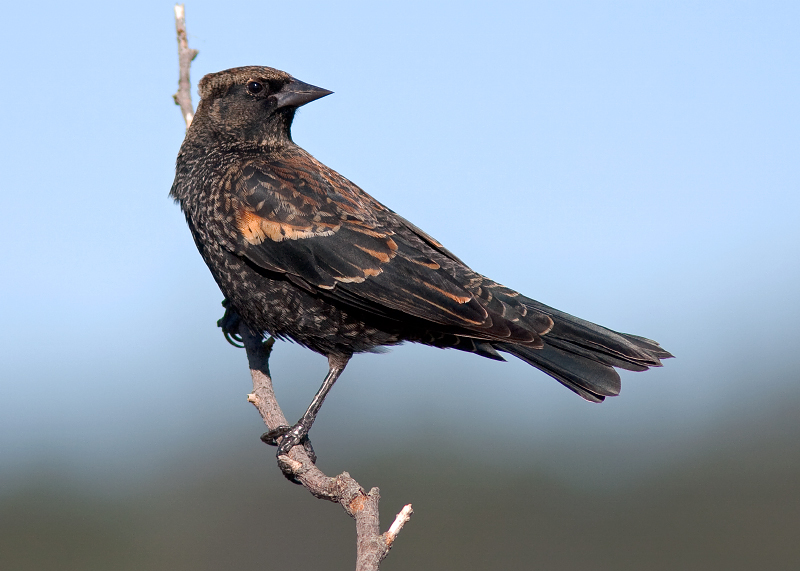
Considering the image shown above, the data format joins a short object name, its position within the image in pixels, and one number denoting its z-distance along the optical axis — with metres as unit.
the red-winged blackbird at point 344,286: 8.54
